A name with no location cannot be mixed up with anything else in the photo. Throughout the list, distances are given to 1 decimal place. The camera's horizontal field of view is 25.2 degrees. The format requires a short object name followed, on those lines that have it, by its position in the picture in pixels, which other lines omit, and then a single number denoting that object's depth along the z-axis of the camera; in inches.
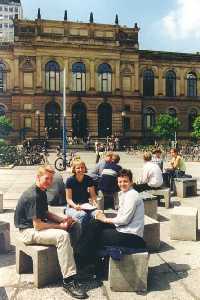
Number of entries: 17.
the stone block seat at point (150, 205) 394.6
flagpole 970.7
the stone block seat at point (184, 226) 350.3
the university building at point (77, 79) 2092.8
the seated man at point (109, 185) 450.0
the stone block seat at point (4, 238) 312.5
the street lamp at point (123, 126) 2187.5
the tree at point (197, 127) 1626.5
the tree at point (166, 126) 2012.8
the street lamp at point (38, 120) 2039.0
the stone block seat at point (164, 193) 474.6
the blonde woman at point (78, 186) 329.1
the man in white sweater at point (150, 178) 465.1
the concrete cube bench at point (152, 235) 318.7
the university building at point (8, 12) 6090.1
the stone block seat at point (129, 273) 246.8
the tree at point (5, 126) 1862.7
